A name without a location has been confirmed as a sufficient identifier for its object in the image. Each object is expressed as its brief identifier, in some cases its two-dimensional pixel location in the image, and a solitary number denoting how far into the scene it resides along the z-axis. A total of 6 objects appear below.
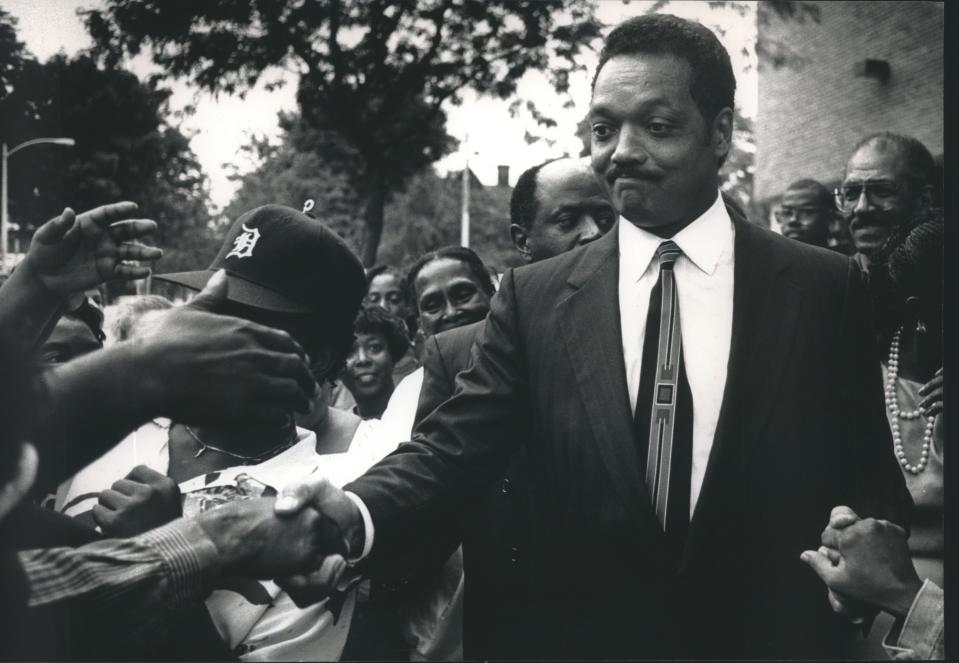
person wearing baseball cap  2.34
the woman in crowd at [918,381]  2.79
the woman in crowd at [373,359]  4.76
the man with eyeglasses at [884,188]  4.15
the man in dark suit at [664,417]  2.18
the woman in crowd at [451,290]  4.00
